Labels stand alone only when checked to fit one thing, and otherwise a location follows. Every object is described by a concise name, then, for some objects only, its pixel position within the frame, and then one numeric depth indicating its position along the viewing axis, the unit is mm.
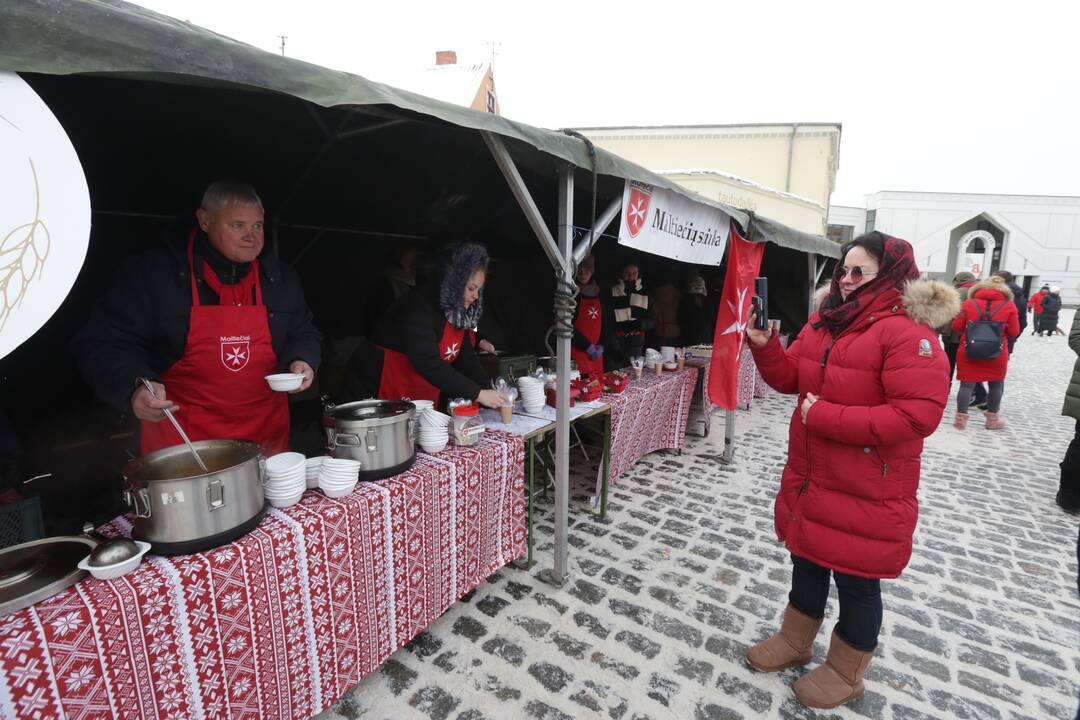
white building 31094
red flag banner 4391
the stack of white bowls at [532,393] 3531
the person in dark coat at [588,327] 4980
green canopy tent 1236
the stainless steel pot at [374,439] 2125
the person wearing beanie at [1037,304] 18994
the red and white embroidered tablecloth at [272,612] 1297
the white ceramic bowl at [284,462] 1894
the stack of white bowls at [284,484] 1876
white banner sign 3238
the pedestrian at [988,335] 6309
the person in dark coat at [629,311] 5820
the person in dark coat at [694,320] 7473
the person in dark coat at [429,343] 2924
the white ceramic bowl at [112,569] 1400
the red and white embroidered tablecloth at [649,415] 4320
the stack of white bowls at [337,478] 1979
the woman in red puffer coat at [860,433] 1860
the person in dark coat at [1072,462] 4133
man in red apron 2029
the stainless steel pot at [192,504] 1485
